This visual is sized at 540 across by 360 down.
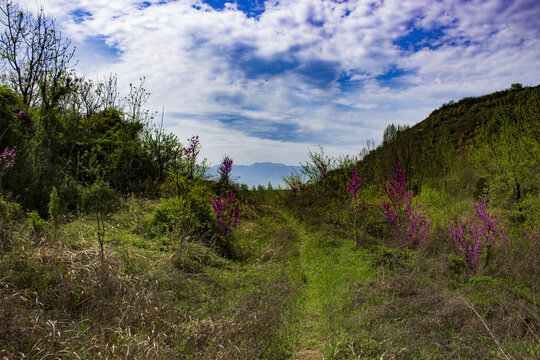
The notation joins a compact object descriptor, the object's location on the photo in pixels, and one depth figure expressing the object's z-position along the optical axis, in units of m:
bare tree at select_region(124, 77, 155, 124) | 16.23
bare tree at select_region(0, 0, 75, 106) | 13.11
